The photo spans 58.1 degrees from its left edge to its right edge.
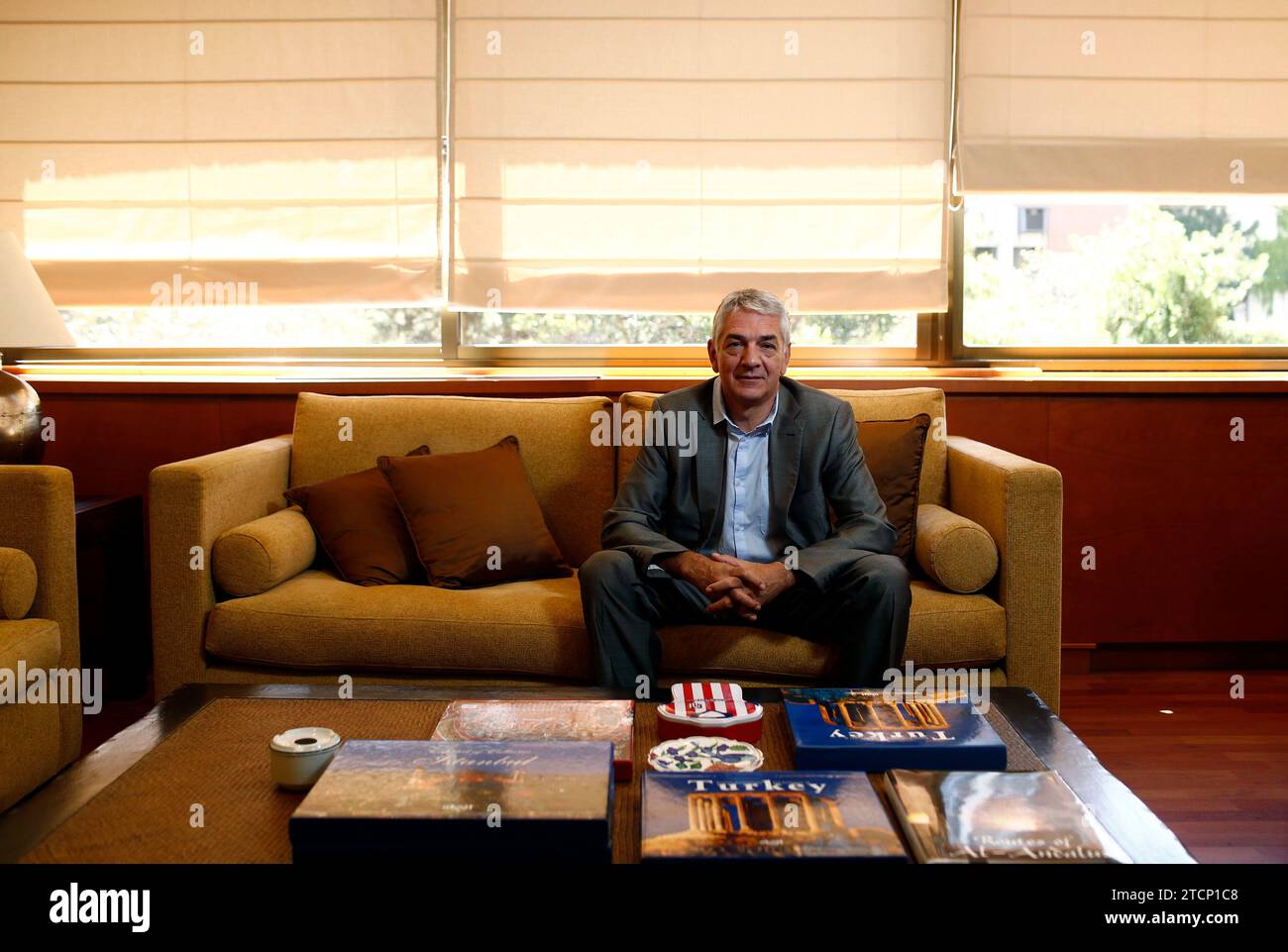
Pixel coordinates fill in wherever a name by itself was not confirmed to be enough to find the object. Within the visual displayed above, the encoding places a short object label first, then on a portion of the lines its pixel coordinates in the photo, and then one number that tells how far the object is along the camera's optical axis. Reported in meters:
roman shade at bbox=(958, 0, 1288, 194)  3.59
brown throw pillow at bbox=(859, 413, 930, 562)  2.82
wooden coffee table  1.39
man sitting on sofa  2.44
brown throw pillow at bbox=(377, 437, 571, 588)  2.78
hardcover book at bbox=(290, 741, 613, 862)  1.32
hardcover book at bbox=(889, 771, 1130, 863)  1.31
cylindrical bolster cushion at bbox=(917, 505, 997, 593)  2.57
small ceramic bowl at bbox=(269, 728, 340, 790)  1.55
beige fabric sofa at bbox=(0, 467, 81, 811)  2.29
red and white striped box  1.73
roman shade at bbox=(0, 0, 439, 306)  3.66
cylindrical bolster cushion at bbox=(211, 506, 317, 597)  2.62
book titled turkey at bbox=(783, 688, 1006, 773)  1.61
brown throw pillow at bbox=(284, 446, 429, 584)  2.79
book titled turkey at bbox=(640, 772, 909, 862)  1.30
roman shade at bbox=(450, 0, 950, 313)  3.63
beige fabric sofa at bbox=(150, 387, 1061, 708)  2.51
